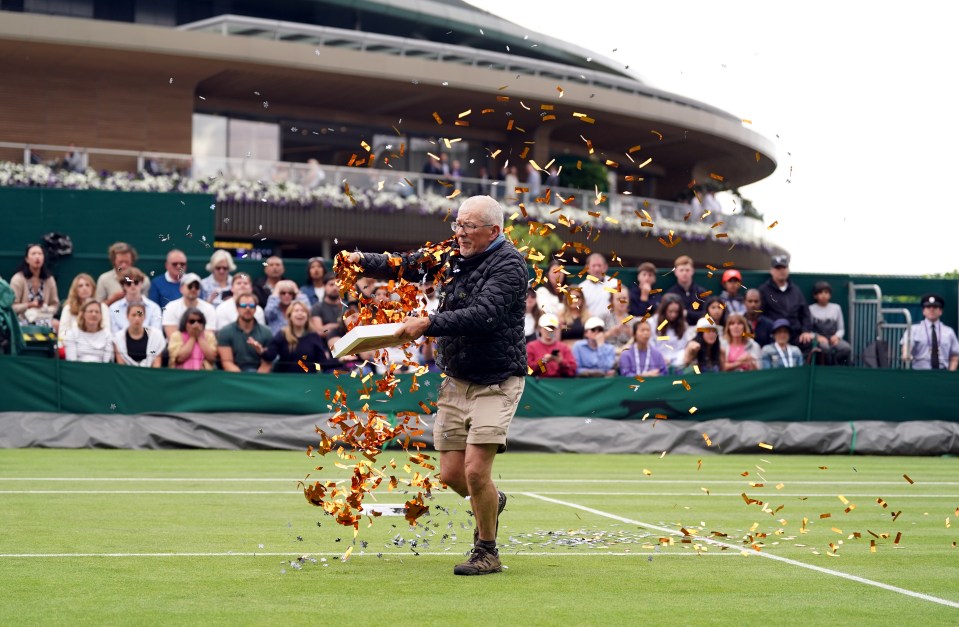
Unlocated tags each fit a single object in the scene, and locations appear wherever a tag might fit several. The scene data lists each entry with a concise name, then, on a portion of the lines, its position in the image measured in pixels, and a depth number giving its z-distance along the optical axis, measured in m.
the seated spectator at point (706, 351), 18.64
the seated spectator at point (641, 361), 18.75
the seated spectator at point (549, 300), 19.00
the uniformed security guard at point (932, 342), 20.81
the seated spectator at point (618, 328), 18.88
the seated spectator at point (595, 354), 18.62
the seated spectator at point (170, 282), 18.47
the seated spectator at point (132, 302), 17.86
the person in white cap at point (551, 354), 18.30
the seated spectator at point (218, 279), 18.86
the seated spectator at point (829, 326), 20.31
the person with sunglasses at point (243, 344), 18.12
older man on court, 7.44
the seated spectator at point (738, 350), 18.78
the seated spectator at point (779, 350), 19.48
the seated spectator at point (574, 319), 18.50
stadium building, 38.50
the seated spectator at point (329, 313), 18.00
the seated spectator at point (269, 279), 18.73
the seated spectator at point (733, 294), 19.16
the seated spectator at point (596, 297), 19.30
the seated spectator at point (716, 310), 18.69
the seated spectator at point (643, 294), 19.38
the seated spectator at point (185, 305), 17.88
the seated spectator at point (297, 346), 17.84
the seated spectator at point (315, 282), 19.12
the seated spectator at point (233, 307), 17.95
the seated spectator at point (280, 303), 18.34
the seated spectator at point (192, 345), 17.98
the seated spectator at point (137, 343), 17.86
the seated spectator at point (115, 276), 18.45
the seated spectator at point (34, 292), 18.72
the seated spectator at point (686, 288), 19.47
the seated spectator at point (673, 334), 18.52
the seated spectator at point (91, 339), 17.73
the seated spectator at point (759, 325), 19.67
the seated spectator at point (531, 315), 18.69
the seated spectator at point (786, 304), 19.69
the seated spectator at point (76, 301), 17.80
